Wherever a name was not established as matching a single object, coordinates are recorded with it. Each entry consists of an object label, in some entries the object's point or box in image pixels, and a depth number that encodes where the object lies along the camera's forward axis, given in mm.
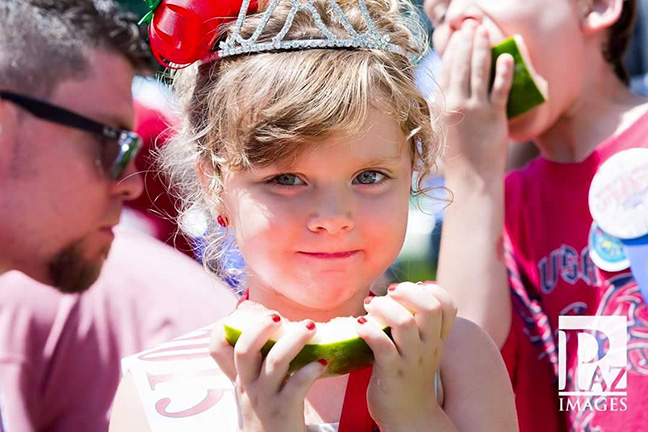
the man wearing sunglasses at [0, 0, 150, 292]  3342
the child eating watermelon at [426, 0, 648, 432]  2883
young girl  1956
